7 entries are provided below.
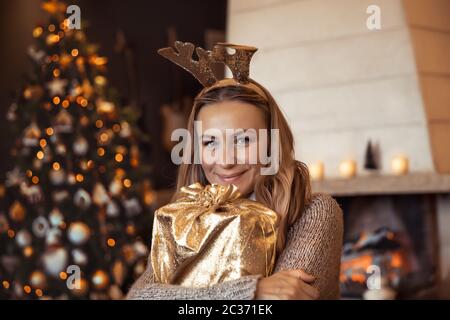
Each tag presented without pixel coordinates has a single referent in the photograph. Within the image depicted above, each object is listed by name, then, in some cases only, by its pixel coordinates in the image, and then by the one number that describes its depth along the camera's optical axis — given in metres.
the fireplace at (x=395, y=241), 3.92
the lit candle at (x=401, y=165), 3.87
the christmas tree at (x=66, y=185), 4.10
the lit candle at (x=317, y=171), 4.09
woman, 1.32
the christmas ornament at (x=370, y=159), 3.97
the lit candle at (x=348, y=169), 4.02
